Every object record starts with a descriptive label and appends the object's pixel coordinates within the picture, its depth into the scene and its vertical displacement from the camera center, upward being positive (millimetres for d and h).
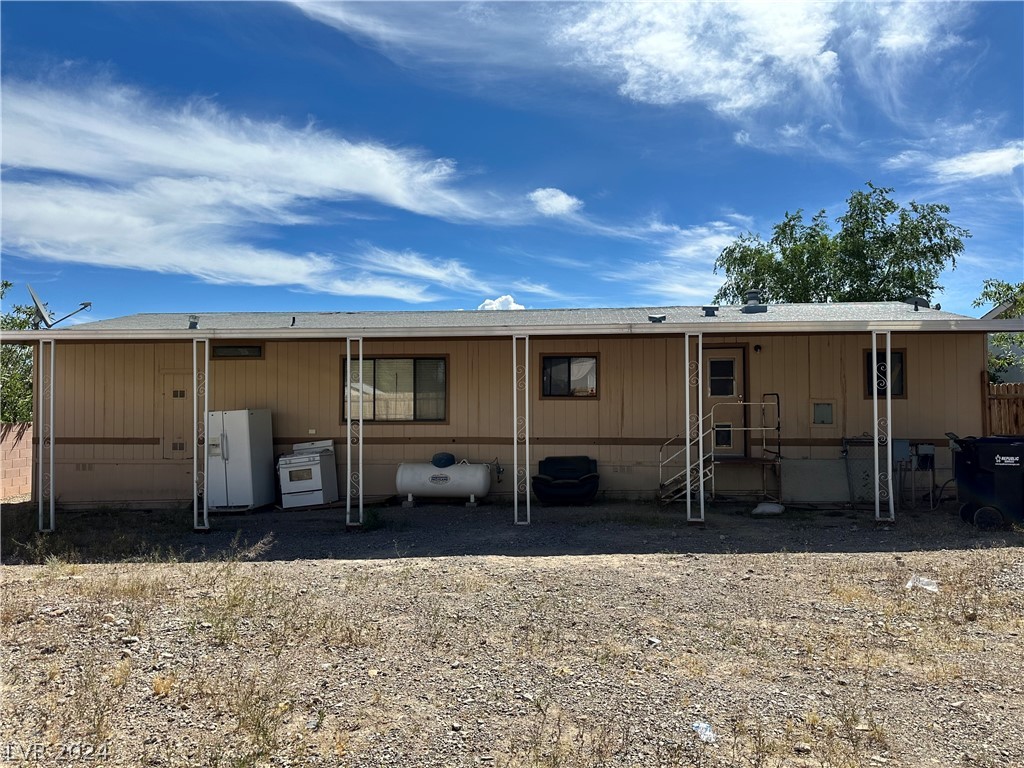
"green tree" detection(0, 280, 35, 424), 16562 +947
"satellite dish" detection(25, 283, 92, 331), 10167 +1495
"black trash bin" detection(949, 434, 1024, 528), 8211 -867
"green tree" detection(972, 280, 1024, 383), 14700 +1756
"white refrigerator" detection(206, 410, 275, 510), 10148 -680
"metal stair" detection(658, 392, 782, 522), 10195 -715
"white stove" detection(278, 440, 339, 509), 10352 -971
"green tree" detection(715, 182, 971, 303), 22812 +5044
